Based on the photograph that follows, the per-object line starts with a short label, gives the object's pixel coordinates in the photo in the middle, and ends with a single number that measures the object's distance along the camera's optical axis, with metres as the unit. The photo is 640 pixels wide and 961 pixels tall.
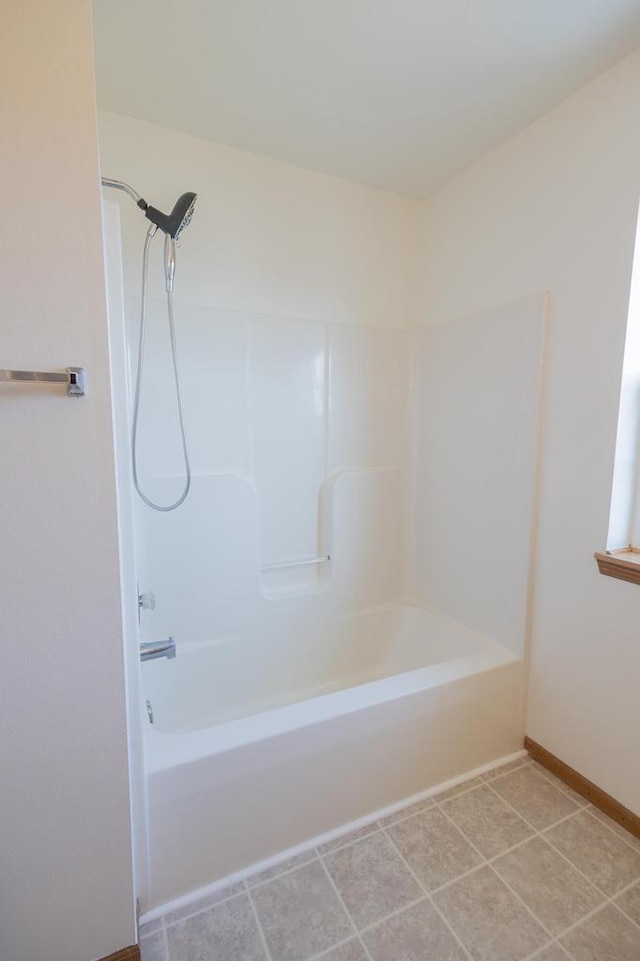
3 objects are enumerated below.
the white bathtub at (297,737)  1.17
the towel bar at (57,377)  0.77
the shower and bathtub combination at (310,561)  1.24
